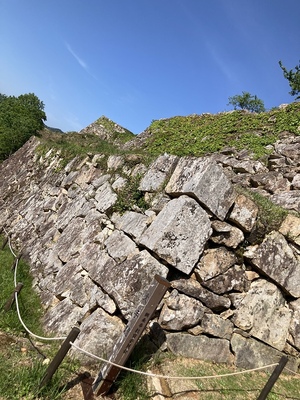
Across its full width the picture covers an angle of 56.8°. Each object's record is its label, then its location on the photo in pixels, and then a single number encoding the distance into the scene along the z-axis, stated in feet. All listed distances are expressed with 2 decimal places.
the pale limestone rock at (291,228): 22.50
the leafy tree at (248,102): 145.98
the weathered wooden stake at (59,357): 14.94
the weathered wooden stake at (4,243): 38.37
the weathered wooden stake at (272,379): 15.44
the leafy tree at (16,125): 78.12
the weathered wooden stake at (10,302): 22.62
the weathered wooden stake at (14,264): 31.29
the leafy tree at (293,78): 76.95
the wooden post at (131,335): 15.66
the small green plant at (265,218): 22.61
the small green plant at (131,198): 27.22
